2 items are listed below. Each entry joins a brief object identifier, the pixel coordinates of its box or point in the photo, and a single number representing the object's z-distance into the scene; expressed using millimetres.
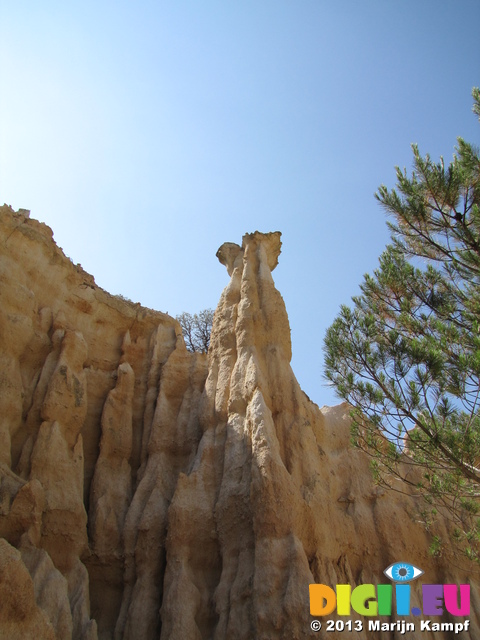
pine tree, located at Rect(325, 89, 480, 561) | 9062
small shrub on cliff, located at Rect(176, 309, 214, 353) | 24147
